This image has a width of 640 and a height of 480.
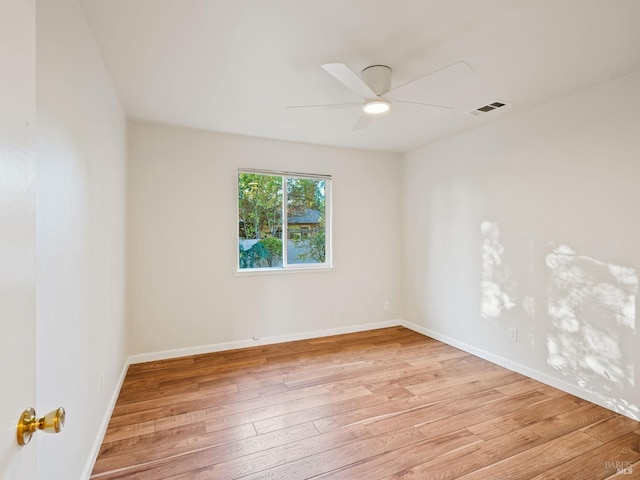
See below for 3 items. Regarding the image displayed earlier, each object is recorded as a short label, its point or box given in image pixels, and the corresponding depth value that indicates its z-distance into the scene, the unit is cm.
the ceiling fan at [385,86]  188
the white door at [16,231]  58
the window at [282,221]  396
